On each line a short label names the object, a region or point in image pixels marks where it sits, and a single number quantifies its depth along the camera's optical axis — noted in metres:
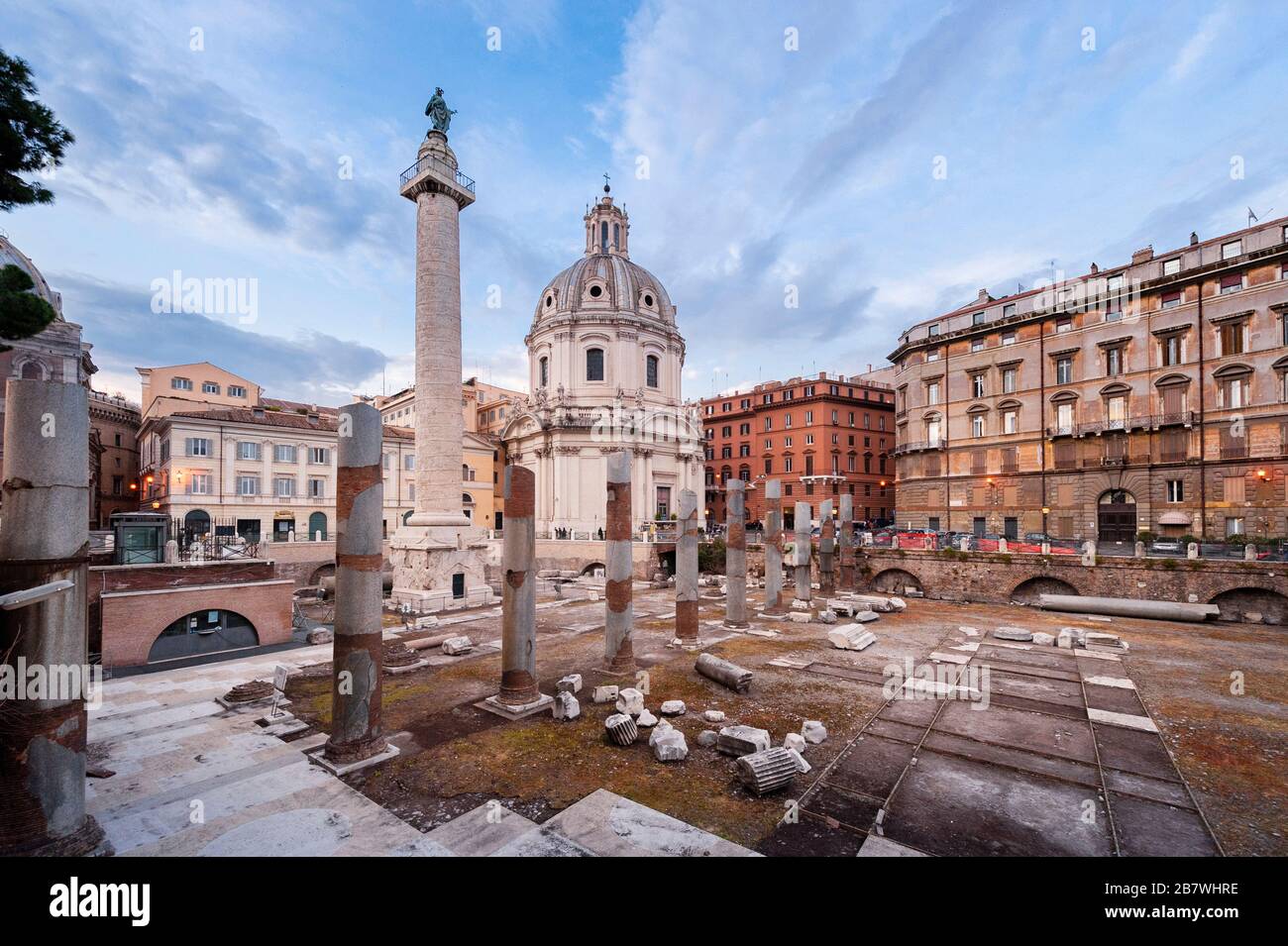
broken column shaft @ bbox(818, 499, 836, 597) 29.06
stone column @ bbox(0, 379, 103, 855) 6.54
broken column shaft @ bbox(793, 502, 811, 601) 25.88
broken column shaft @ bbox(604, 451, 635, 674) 14.61
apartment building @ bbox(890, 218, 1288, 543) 30.45
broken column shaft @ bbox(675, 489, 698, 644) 18.31
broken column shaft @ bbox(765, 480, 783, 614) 23.61
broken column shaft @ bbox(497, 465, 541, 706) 11.72
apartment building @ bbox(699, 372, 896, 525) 55.84
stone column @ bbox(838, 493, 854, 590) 30.41
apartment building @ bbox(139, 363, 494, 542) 34.91
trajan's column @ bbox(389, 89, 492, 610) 23.91
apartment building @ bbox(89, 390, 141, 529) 45.34
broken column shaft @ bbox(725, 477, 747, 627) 20.89
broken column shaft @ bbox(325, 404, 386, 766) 9.21
